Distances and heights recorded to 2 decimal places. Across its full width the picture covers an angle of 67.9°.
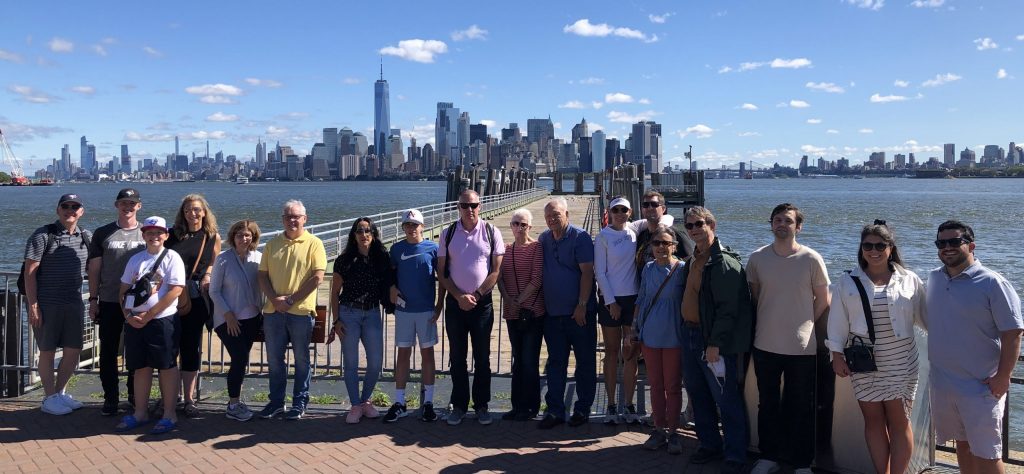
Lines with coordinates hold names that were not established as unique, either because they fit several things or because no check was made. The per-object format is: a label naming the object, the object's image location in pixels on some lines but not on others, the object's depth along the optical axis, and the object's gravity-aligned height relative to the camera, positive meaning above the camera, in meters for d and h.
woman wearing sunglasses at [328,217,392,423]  5.85 -0.81
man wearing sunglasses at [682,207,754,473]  4.76 -0.92
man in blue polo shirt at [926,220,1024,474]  3.94 -0.79
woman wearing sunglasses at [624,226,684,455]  5.20 -0.95
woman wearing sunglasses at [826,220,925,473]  4.33 -0.80
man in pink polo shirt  5.77 -0.72
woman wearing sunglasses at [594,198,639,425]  5.67 -0.60
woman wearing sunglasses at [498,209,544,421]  5.79 -0.89
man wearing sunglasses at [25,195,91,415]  5.88 -0.77
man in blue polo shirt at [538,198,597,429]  5.70 -0.86
